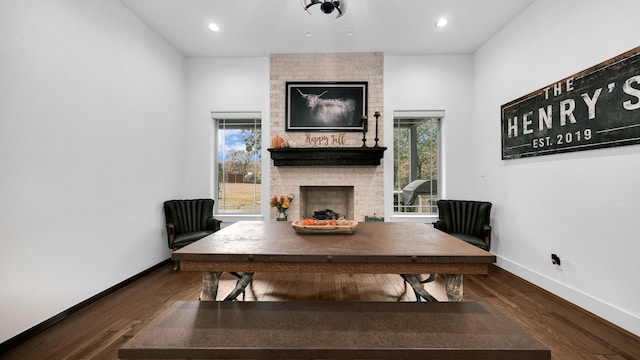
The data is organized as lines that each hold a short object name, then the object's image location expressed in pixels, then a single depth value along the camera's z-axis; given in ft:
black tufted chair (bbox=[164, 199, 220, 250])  10.91
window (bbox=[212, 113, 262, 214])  14.40
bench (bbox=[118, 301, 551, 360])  3.44
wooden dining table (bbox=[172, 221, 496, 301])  4.40
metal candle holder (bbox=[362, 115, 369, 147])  13.17
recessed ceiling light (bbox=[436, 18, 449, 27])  10.59
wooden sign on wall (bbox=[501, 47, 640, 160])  6.53
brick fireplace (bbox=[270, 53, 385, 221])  13.62
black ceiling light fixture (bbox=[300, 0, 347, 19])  6.66
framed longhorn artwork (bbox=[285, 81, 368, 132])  13.66
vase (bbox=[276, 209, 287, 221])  13.00
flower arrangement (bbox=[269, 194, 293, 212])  12.93
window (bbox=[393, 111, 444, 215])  14.05
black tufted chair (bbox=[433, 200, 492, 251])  10.71
